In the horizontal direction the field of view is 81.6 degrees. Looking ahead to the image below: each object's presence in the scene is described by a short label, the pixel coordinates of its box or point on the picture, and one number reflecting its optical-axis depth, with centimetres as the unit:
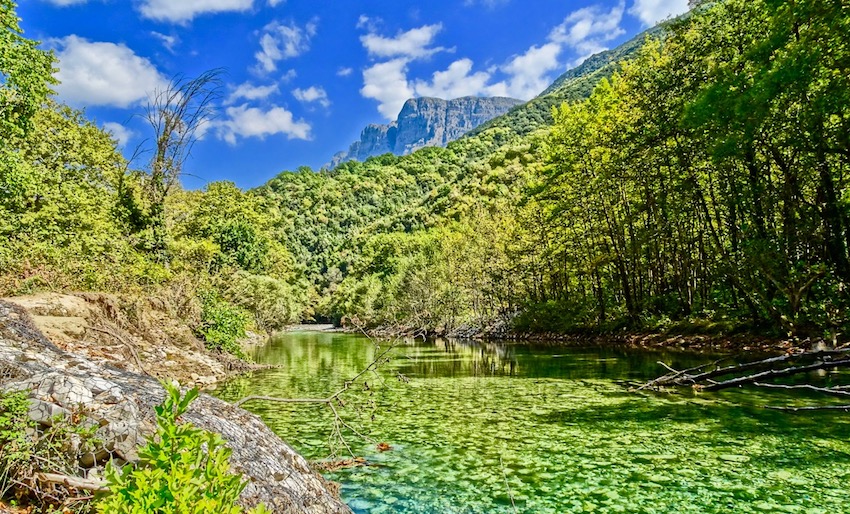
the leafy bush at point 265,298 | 3508
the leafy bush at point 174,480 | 202
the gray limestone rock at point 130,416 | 389
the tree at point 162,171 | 2033
